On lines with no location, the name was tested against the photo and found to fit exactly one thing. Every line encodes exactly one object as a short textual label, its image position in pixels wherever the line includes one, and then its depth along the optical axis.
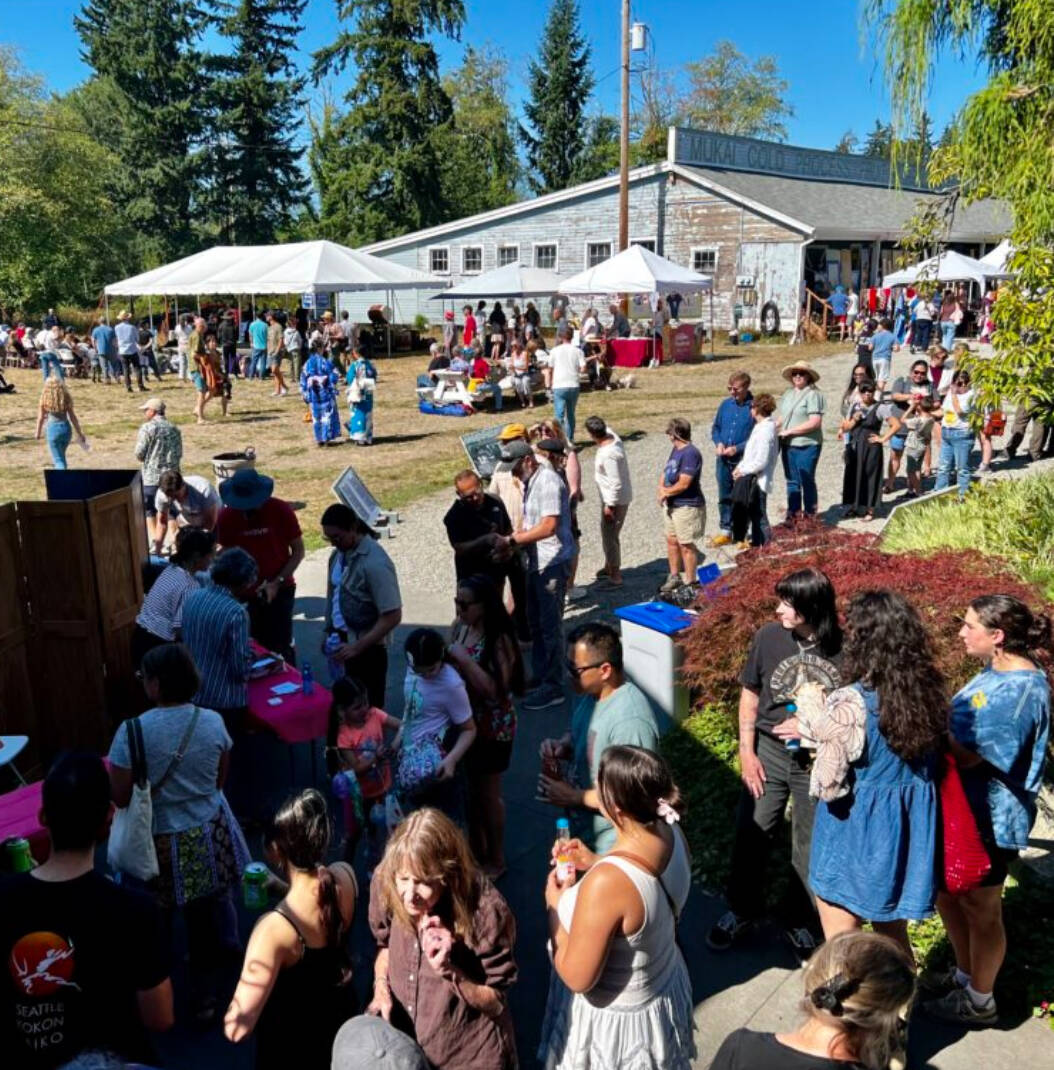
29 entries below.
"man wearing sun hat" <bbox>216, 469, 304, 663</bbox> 7.19
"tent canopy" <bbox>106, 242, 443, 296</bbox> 19.77
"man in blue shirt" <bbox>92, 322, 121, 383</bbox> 25.94
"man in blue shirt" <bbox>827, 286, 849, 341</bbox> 30.42
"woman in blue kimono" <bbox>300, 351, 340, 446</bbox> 16.84
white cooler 6.41
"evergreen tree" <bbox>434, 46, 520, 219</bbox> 54.09
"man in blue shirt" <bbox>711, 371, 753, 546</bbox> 10.06
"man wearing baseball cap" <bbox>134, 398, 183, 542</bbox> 10.78
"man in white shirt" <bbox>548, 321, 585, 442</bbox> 15.96
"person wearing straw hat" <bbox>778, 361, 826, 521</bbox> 10.09
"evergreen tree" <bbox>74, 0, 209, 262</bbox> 51.31
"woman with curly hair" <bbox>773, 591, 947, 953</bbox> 3.49
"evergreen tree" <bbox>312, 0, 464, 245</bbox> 45.81
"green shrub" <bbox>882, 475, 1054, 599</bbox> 6.76
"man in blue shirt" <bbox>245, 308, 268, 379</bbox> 25.94
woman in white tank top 2.85
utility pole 27.35
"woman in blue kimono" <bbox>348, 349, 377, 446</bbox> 16.69
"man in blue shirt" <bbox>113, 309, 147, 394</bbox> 24.94
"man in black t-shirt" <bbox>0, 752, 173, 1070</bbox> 2.76
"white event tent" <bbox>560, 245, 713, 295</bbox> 22.47
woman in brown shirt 2.89
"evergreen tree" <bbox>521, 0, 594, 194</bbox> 55.84
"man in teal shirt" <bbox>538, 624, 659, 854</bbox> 3.86
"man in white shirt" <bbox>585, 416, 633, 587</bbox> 8.82
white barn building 31.56
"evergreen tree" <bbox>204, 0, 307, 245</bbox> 51.31
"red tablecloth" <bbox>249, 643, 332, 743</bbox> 5.68
